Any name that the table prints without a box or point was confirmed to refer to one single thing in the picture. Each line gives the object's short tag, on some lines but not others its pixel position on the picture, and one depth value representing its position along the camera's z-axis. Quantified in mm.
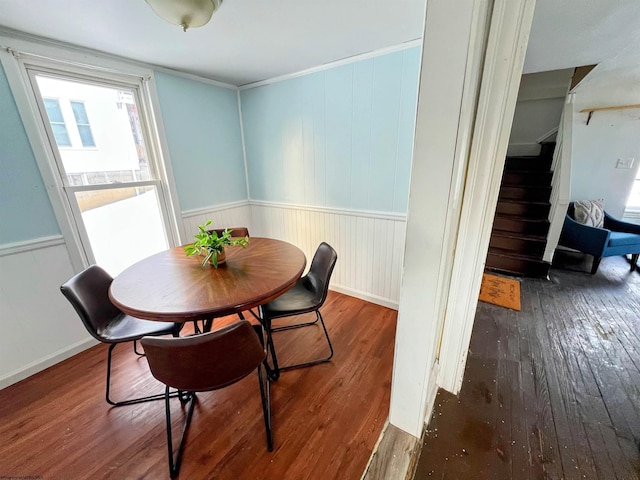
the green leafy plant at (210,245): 1519
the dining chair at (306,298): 1579
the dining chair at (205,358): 933
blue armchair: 2904
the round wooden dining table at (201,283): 1139
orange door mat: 2438
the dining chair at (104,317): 1324
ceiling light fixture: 1087
